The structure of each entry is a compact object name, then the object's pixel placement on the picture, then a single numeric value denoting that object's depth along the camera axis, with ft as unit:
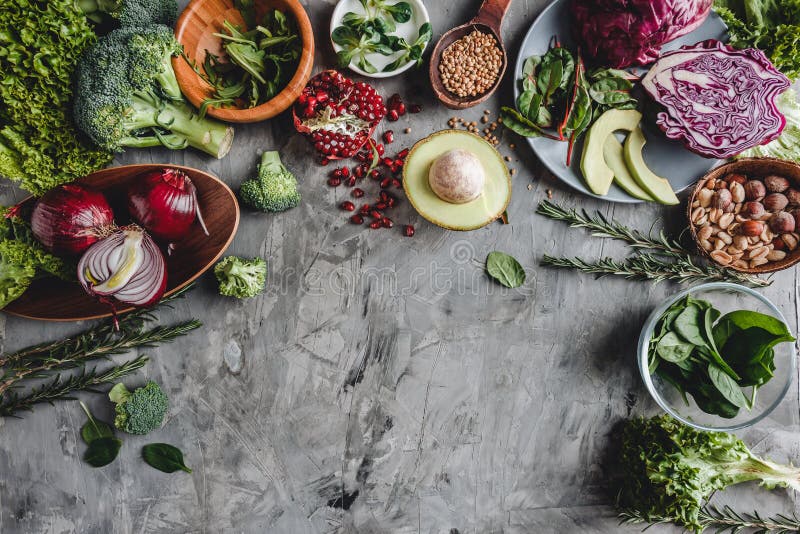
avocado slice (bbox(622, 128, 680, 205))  2.70
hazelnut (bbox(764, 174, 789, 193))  2.68
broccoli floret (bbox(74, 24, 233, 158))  2.48
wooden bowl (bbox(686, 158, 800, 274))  2.66
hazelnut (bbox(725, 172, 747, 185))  2.71
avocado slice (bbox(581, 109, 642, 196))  2.69
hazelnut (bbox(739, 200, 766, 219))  2.67
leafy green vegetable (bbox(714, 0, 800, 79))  2.66
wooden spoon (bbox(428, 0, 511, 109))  2.70
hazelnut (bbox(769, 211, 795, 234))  2.66
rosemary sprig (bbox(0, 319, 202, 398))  2.70
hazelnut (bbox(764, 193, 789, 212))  2.66
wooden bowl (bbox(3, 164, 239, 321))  2.66
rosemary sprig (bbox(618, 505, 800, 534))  2.76
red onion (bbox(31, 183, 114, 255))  2.50
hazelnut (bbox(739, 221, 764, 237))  2.67
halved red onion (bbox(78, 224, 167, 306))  2.50
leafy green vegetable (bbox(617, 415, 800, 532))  2.62
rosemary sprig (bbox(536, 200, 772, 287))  2.77
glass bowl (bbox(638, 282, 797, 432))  2.66
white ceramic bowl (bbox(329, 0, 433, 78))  2.67
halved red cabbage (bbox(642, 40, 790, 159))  2.62
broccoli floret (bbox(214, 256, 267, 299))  2.65
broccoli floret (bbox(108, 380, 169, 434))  2.70
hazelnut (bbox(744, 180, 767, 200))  2.68
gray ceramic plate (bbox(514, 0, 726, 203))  2.70
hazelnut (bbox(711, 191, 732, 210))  2.68
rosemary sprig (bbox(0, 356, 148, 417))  2.73
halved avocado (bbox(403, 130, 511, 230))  2.64
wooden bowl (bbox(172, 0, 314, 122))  2.59
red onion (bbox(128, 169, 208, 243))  2.54
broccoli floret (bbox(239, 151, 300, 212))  2.66
